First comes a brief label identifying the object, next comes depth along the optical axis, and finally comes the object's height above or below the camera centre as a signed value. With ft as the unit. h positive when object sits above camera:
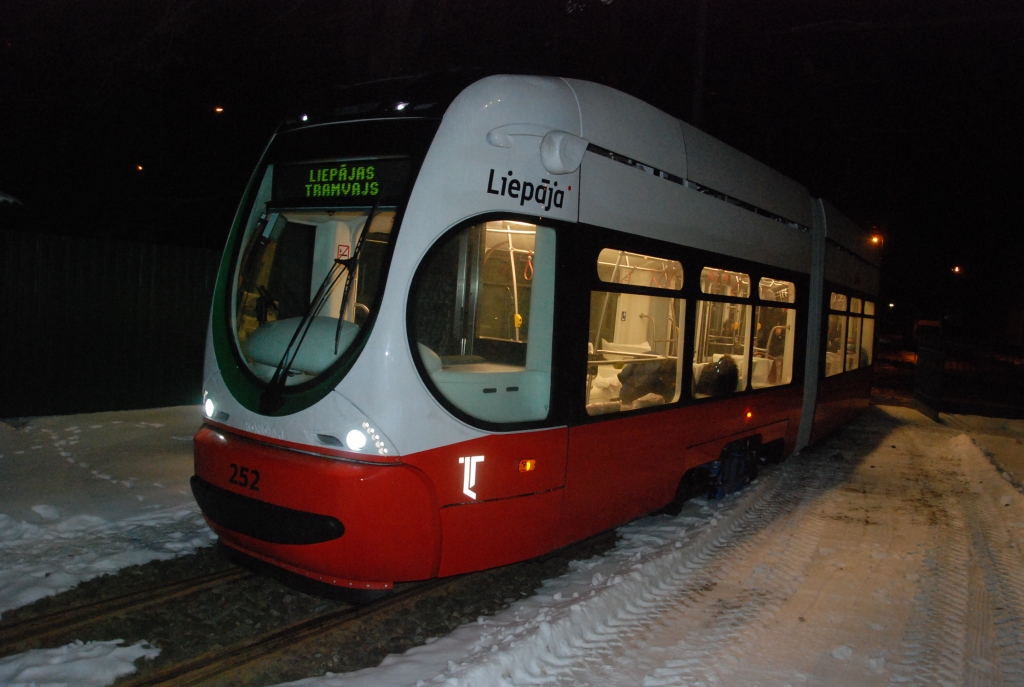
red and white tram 13.09 -0.42
